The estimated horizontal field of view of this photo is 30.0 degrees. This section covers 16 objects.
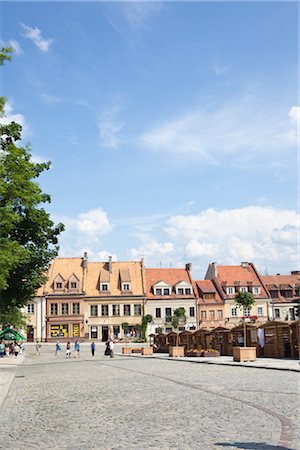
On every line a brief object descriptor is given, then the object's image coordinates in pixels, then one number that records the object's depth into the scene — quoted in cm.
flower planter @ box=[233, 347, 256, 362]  3072
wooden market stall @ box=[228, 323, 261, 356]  3678
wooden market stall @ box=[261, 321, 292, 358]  3341
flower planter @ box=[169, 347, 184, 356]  4147
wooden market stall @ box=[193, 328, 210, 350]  4302
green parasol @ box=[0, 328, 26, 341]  5059
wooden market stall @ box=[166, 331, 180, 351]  4825
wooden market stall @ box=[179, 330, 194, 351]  4528
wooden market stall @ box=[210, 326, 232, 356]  4053
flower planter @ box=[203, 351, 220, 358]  3897
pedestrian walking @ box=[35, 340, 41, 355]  5690
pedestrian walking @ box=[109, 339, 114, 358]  4435
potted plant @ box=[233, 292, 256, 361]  3074
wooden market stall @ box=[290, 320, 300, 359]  3165
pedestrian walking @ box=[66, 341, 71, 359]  4775
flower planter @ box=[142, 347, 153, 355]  4619
